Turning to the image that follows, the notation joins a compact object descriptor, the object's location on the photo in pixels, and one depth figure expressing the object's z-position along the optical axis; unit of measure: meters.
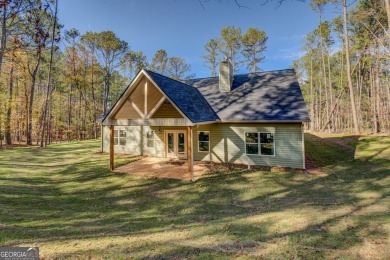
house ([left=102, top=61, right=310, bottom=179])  11.10
